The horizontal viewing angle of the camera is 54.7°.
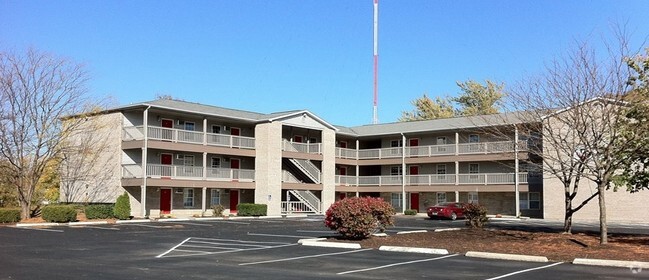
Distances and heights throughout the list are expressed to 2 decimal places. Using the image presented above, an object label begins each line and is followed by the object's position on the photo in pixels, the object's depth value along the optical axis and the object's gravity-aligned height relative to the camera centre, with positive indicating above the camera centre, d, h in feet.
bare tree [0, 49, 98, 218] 115.14 +6.34
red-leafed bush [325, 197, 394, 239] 65.98 -3.45
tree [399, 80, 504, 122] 232.73 +31.79
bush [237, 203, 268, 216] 140.15 -5.80
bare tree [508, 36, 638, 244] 60.70 +5.79
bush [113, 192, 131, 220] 120.26 -5.13
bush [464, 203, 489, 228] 87.51 -4.06
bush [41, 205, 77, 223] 107.04 -5.37
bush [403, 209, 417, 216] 159.17 -7.00
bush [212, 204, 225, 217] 137.39 -5.97
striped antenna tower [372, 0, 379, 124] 199.52 +40.83
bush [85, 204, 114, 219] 117.23 -5.47
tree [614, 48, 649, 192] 58.95 +6.54
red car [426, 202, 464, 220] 136.87 -5.74
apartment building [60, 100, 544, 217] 131.13 +5.12
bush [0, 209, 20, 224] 105.41 -5.76
